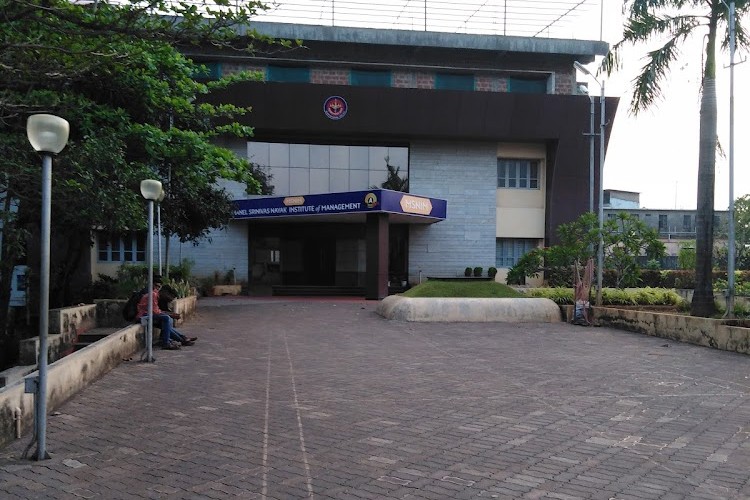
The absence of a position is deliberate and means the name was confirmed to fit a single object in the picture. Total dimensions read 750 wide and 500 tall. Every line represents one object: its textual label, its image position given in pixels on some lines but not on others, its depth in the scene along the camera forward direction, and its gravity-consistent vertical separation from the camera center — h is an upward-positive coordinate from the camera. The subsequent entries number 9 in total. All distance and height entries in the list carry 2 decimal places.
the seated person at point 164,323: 11.35 -1.31
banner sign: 25.02 +2.01
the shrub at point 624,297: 18.33 -1.19
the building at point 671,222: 53.74 +3.13
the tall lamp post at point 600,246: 17.44 +0.29
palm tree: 14.05 +4.09
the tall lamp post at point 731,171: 13.02 +1.80
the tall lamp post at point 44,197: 5.25 +0.43
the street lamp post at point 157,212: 14.70 +0.95
